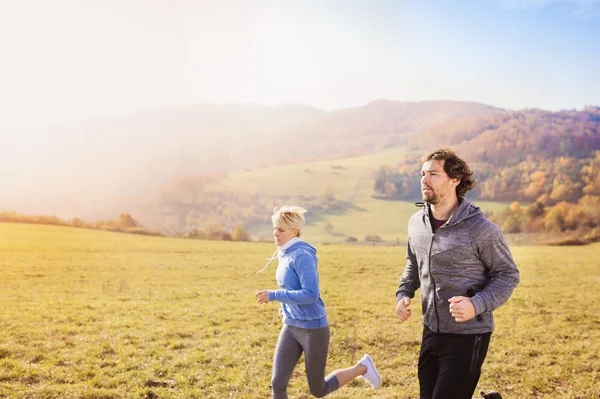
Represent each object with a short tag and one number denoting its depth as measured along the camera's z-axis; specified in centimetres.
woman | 514
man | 412
